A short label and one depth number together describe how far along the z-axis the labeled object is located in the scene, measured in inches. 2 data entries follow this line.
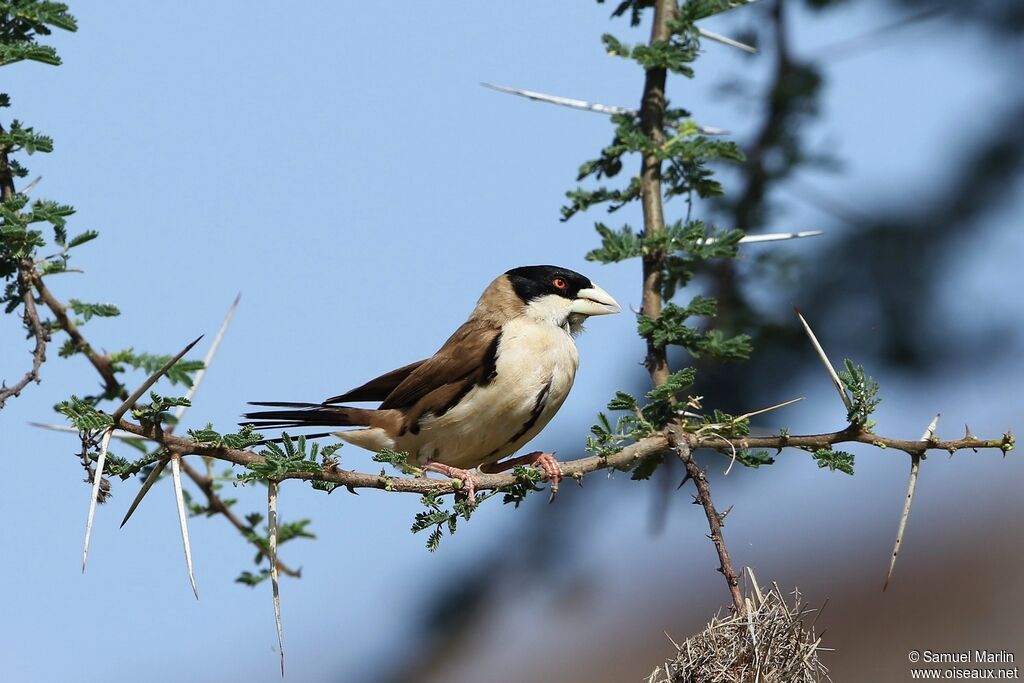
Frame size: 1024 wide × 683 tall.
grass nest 313.4
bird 450.9
